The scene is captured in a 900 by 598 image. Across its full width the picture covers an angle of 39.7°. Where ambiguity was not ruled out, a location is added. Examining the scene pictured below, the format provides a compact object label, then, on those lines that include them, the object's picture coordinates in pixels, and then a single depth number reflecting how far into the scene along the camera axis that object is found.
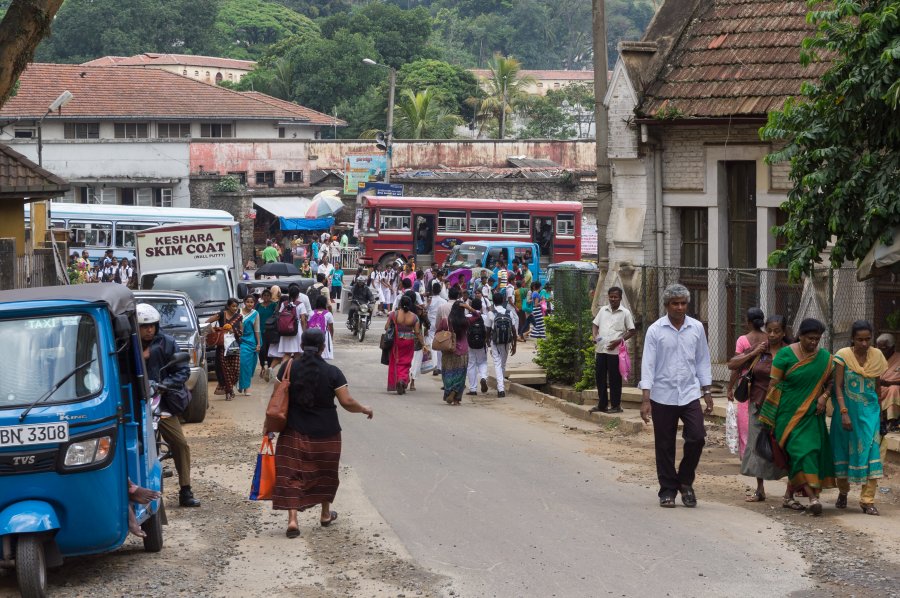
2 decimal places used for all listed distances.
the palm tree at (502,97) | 80.38
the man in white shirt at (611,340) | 16.38
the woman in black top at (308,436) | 9.75
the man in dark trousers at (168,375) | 10.28
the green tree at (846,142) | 11.05
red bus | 45.78
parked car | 16.83
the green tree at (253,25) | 119.06
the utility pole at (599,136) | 19.17
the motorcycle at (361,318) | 30.30
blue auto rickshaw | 7.80
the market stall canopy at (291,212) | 53.94
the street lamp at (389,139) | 49.83
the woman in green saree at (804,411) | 10.45
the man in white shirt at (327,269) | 37.24
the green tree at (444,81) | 82.12
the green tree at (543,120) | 89.25
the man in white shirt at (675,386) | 10.81
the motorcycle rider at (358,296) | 30.30
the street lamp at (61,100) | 32.38
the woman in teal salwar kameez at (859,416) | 10.45
